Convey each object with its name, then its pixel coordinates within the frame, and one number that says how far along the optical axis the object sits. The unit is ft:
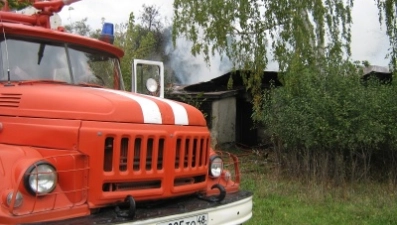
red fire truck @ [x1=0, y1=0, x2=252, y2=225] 11.80
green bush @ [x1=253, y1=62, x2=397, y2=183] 33.40
